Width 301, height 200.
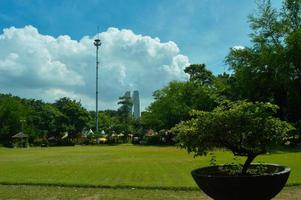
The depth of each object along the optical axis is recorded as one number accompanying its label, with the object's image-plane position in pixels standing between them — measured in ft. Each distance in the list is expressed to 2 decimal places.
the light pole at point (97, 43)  213.78
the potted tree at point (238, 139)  24.51
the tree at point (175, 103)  183.11
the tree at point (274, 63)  135.13
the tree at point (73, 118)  236.55
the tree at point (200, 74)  223.39
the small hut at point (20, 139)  203.49
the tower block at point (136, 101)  385.80
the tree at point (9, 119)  221.47
